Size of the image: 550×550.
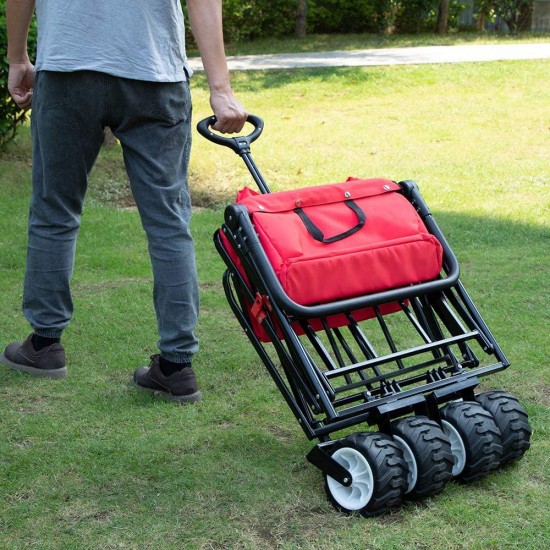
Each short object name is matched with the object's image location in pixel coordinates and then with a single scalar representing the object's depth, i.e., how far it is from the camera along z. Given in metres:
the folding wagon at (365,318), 2.80
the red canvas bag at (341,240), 2.93
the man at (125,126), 3.34
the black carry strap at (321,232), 3.00
